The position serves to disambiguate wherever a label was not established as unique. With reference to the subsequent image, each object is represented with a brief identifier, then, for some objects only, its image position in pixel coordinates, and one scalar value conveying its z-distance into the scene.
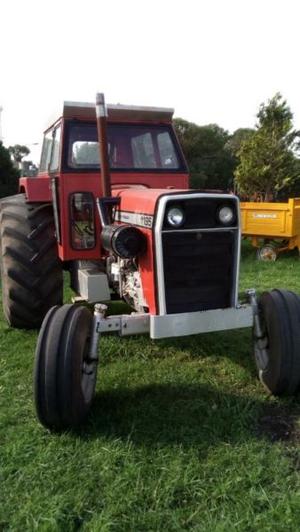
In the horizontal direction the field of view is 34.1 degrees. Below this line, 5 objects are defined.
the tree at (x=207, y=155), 27.70
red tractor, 2.94
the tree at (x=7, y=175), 18.67
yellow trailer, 9.29
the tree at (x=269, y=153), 17.39
